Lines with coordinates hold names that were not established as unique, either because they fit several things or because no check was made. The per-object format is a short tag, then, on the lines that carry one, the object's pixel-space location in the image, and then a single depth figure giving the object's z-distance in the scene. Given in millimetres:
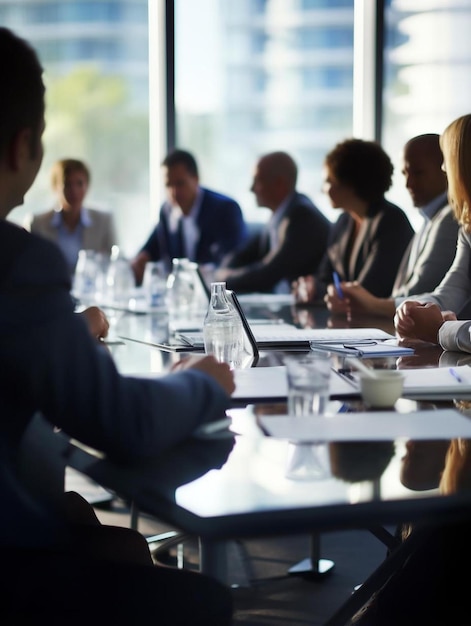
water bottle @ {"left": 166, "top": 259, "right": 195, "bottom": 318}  3375
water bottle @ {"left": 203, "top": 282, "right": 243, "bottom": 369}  2109
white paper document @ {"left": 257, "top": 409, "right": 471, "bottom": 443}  1307
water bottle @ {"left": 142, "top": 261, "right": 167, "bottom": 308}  3730
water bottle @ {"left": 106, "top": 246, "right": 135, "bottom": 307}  3951
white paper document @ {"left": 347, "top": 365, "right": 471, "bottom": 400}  1618
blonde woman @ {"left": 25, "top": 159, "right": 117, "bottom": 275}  6148
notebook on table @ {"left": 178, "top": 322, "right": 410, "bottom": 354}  2328
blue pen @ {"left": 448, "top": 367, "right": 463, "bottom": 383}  1707
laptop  2109
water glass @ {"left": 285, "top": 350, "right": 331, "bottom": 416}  1400
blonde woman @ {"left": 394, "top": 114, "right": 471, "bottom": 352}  2238
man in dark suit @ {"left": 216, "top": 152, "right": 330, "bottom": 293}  5035
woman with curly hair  4215
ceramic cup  1499
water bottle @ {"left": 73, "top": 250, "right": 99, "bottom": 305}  4250
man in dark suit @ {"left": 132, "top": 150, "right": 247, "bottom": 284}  5871
